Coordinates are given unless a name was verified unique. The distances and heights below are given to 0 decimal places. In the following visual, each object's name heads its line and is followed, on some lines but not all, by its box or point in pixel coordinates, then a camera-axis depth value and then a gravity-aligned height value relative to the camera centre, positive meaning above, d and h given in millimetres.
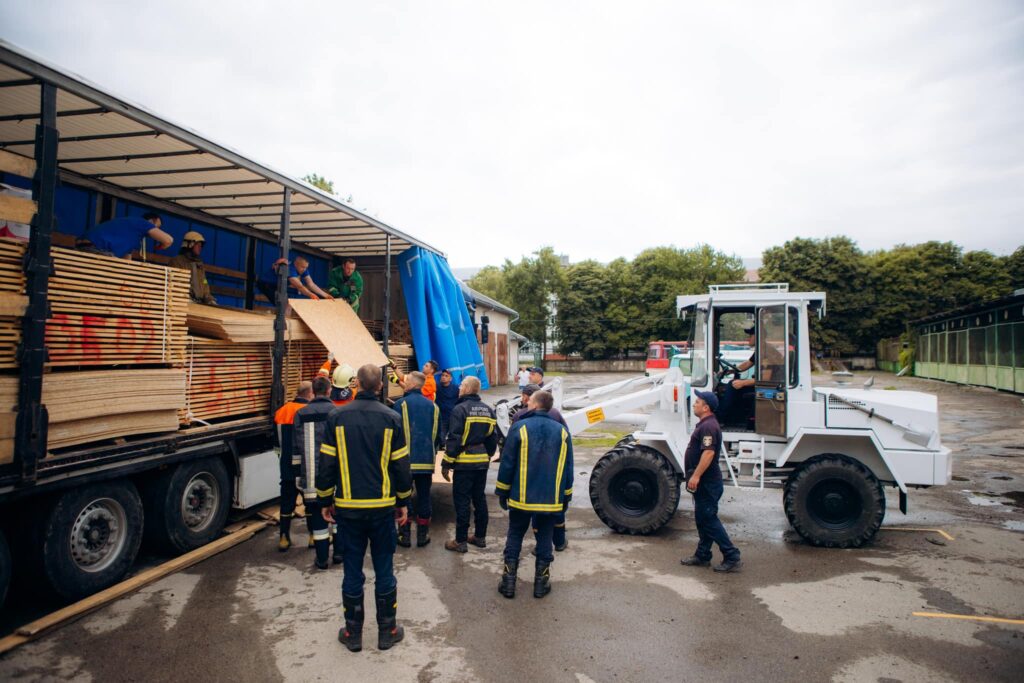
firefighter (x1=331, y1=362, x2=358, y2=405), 5637 -256
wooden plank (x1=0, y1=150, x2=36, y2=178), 3650 +1226
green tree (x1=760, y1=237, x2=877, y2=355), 39969 +5562
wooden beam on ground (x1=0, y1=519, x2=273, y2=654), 3904 -1882
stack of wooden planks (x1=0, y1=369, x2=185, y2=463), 3820 -388
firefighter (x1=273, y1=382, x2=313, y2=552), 5680 -978
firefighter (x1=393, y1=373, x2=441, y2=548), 6039 -856
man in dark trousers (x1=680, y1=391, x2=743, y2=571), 5328 -1120
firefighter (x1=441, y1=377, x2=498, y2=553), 5918 -948
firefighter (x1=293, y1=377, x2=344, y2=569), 5219 -880
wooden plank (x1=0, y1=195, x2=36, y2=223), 3684 +936
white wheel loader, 6062 -811
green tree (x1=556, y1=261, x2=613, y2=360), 44406 +3650
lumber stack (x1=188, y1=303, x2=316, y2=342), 6000 +349
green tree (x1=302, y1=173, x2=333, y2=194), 33125 +10313
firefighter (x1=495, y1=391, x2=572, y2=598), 4809 -1029
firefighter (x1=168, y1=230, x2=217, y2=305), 7133 +1173
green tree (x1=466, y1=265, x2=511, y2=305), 49350 +7101
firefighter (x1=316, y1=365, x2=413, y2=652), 3943 -924
